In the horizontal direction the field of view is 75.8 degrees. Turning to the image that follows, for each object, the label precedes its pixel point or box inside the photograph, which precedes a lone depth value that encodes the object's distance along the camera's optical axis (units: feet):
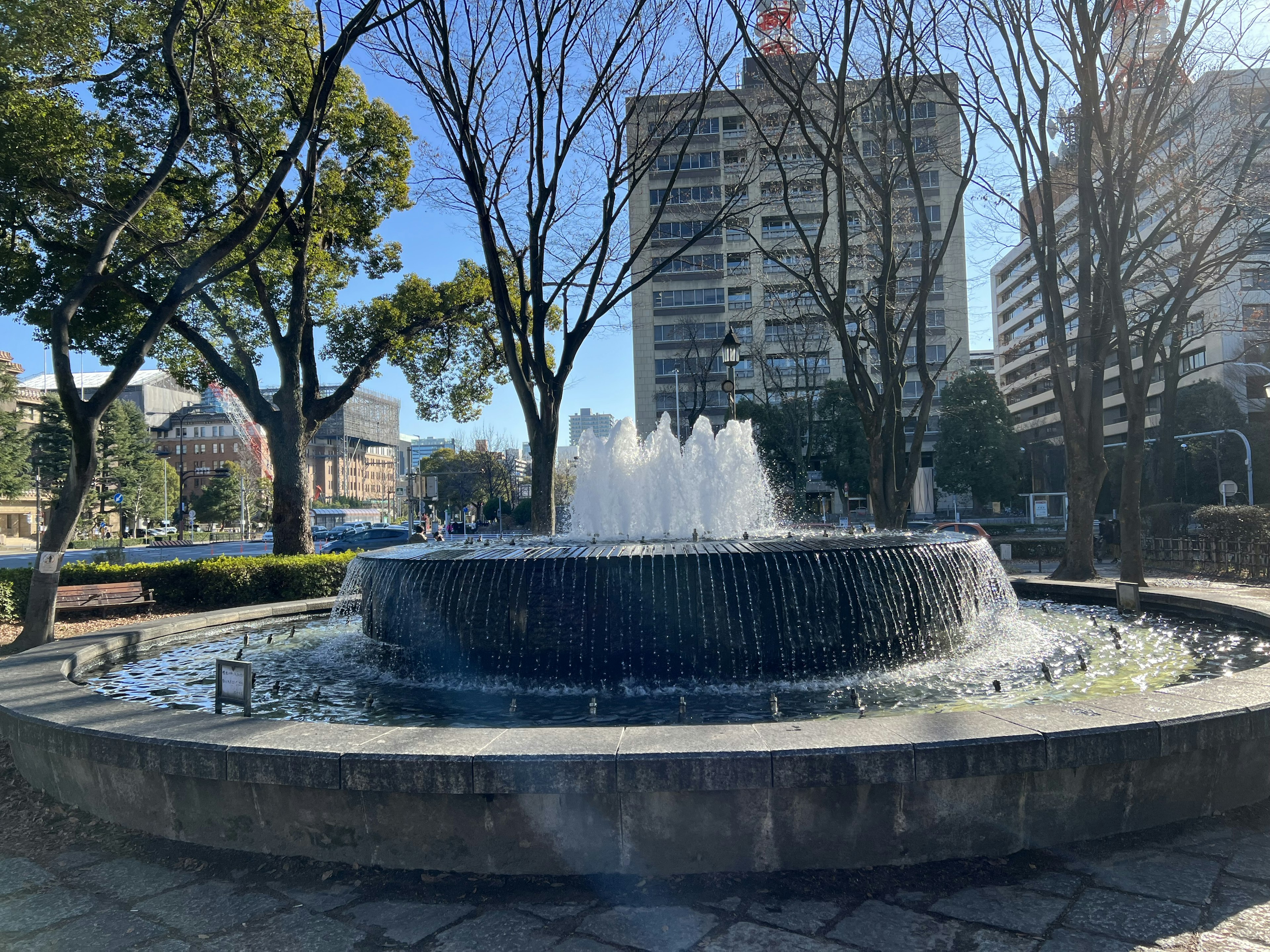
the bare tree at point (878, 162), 45.16
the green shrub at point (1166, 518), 74.84
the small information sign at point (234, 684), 16.76
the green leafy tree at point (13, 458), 169.07
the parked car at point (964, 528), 83.41
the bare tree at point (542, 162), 44.42
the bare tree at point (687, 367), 182.15
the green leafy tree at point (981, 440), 169.37
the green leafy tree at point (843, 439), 161.58
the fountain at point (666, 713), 12.88
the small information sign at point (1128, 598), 33.86
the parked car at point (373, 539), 117.08
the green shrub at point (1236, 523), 59.47
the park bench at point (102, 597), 43.52
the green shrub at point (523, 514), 202.90
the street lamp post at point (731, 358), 52.80
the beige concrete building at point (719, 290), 181.47
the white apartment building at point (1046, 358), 96.02
